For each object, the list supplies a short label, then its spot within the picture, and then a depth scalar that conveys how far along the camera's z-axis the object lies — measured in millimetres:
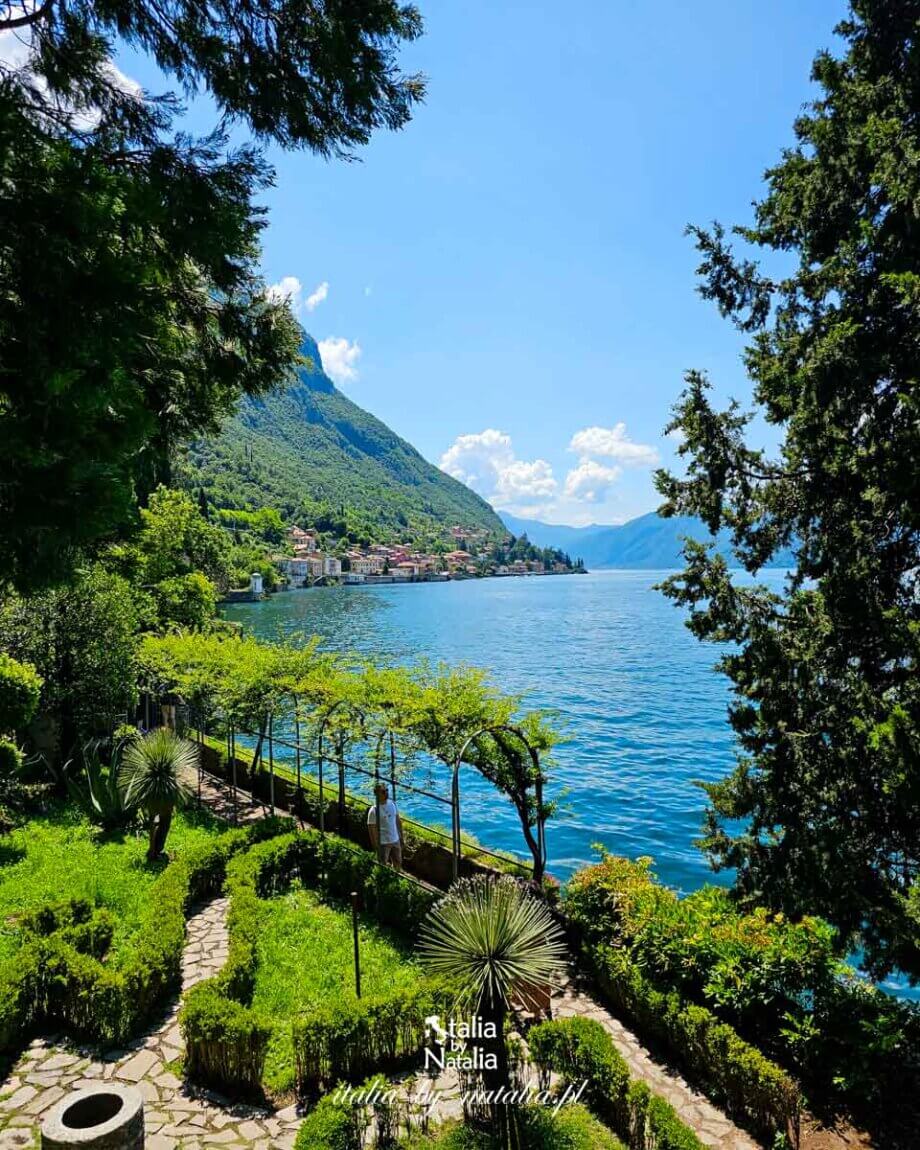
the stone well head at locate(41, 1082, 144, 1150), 4098
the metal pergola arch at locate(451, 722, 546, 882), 9141
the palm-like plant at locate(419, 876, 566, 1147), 5121
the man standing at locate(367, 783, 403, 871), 10352
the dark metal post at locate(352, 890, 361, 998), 6488
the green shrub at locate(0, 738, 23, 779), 12039
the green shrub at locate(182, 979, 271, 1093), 5941
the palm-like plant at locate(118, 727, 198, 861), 10898
